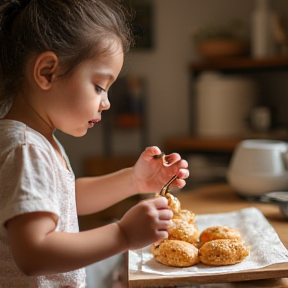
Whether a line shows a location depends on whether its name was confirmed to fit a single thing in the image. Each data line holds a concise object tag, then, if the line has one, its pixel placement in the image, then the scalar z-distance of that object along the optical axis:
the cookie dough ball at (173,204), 0.99
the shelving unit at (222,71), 2.60
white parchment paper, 0.84
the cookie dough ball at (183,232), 0.93
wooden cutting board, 0.80
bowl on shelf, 2.83
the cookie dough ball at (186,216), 0.97
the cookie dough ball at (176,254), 0.85
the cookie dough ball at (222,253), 0.85
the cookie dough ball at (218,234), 0.94
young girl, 0.74
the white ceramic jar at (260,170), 1.36
